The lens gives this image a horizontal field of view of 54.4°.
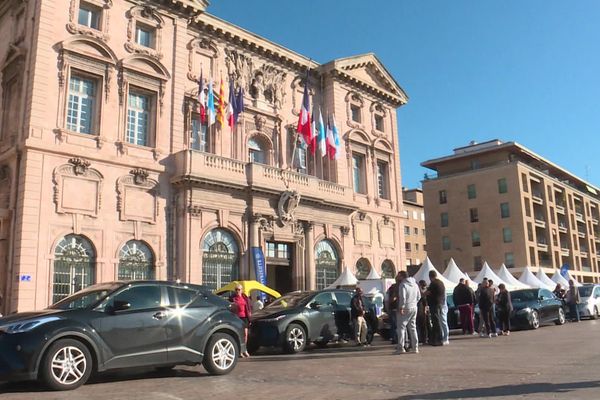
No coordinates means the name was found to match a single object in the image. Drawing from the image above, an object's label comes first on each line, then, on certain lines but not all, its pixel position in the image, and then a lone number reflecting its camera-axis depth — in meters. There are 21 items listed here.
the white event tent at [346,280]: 25.16
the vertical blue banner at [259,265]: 24.31
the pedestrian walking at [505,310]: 17.33
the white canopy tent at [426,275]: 24.45
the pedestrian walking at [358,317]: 15.23
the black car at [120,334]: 7.70
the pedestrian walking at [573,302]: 24.63
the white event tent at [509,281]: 27.75
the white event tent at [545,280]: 32.30
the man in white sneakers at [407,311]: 12.48
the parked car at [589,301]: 26.03
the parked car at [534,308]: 19.52
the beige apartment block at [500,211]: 57.71
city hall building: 19.69
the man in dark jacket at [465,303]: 16.89
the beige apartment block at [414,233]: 72.31
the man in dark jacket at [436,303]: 14.12
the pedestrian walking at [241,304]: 13.81
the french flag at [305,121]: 27.11
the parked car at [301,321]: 13.93
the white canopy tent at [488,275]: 27.03
